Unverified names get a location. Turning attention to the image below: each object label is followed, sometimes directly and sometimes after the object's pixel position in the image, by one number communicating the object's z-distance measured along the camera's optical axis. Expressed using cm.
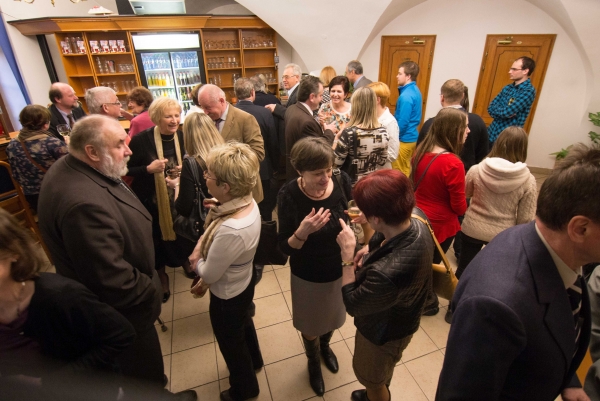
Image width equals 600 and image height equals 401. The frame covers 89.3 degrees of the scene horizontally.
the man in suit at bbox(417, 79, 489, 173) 283
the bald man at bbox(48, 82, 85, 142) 349
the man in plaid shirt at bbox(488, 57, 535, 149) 358
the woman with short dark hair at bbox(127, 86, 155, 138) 315
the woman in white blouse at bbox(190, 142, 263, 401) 142
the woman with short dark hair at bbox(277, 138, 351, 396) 157
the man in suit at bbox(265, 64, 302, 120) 393
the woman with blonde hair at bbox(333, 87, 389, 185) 246
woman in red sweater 198
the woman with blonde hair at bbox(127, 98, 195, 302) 226
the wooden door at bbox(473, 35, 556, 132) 513
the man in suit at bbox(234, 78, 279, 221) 321
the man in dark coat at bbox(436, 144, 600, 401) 78
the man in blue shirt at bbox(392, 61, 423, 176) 369
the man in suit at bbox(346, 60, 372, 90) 439
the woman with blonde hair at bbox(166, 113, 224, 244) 200
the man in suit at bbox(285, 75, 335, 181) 287
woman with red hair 117
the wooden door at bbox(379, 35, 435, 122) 589
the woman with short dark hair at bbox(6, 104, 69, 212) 265
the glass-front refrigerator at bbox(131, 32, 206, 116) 583
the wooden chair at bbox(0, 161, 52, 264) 286
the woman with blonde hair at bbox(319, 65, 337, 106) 470
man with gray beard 126
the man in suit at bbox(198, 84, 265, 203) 266
